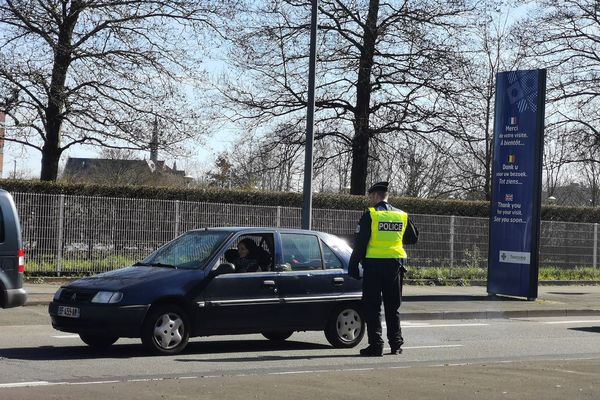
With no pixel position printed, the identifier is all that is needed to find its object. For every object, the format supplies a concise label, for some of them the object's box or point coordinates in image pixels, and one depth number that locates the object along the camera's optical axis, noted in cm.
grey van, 1262
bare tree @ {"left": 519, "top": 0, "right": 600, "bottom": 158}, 3388
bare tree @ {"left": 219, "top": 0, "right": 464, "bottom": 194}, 2889
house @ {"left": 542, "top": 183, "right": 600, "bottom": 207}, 7238
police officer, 1108
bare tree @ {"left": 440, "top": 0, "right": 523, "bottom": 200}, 2914
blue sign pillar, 2088
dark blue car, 1056
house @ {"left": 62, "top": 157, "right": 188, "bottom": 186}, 5401
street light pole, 1886
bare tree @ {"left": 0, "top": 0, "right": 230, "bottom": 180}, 2381
